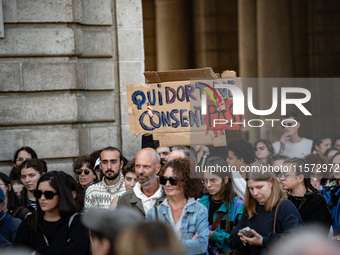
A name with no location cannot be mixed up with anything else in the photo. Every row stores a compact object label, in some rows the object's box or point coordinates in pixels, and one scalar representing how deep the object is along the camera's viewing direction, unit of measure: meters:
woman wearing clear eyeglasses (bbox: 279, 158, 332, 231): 13.37
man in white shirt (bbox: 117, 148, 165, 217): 12.94
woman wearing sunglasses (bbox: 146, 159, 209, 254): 11.90
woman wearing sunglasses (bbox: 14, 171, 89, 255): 11.13
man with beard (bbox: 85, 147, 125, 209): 15.08
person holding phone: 11.66
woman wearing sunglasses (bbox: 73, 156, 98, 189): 17.57
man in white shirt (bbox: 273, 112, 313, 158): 18.51
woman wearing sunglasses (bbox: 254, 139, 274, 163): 19.10
